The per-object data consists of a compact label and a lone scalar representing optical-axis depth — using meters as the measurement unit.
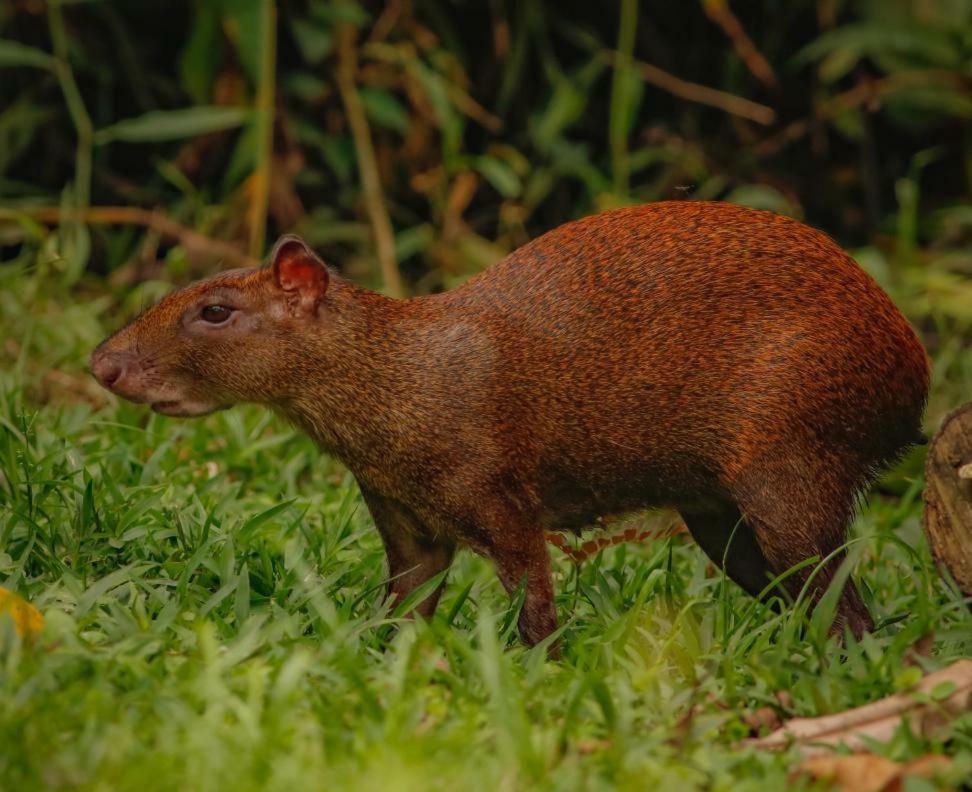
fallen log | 8.11
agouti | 8.34
